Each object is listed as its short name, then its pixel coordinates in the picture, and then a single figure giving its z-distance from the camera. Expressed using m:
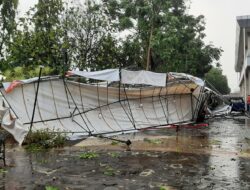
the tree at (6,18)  24.65
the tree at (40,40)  20.61
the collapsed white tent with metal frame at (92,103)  12.14
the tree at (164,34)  26.31
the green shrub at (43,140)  11.05
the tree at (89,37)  22.00
